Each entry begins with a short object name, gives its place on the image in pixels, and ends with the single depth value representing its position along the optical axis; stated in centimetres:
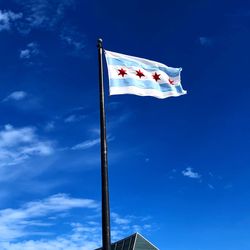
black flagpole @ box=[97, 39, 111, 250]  856
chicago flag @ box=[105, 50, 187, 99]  1166
